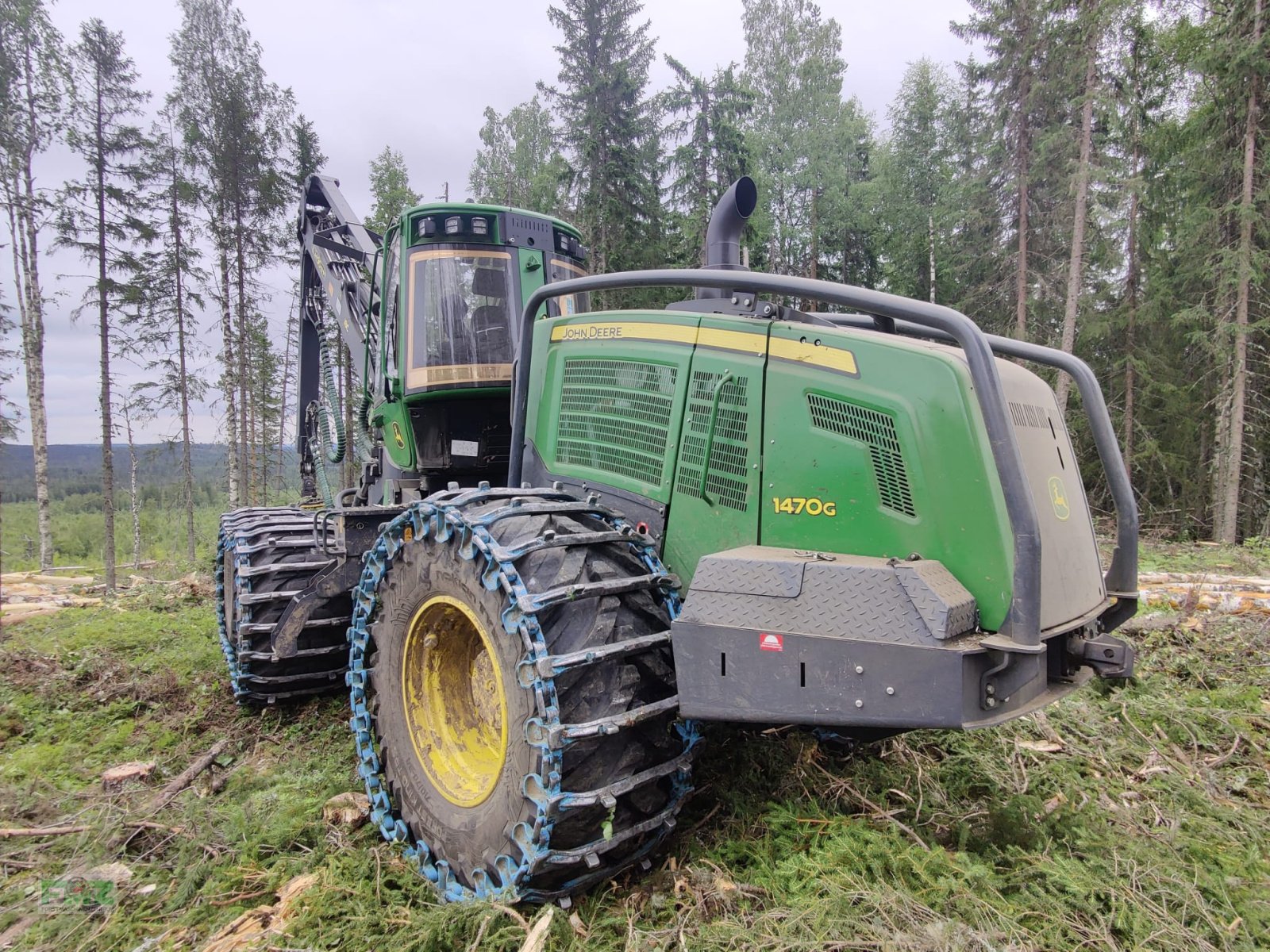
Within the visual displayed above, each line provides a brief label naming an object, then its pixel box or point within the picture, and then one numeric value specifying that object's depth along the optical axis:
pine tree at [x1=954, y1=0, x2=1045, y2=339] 19.33
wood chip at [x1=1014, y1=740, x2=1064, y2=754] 3.93
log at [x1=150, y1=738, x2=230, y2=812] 3.88
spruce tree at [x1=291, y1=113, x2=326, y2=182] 20.61
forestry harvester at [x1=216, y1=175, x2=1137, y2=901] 2.39
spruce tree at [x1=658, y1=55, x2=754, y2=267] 22.42
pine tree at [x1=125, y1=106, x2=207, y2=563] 18.92
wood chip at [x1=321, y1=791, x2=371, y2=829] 3.51
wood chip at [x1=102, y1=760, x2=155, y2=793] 4.17
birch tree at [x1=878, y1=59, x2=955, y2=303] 27.81
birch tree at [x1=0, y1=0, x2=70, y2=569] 16.25
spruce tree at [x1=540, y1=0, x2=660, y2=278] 21.39
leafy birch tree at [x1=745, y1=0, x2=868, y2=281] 27.06
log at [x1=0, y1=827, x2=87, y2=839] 3.56
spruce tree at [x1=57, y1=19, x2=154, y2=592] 16.78
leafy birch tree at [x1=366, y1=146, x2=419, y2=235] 28.92
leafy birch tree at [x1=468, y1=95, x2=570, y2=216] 28.95
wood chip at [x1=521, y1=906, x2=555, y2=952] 2.38
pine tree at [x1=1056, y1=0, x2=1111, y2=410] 16.30
